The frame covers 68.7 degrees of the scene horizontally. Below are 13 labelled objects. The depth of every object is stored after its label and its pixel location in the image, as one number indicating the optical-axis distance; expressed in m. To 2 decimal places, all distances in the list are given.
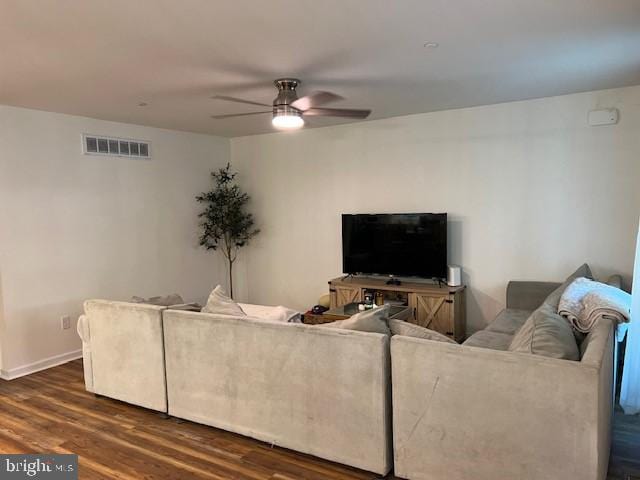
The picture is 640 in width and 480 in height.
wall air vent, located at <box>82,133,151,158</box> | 4.89
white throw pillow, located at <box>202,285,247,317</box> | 3.17
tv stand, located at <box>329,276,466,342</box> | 4.73
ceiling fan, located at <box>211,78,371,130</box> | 3.52
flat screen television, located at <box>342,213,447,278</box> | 5.02
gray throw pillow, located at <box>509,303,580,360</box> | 2.20
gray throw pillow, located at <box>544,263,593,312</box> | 3.12
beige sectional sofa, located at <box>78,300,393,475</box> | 2.55
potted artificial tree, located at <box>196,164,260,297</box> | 6.22
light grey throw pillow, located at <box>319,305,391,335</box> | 2.61
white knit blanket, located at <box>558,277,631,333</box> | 2.76
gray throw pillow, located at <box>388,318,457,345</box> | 2.53
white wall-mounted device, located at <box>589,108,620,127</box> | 4.24
